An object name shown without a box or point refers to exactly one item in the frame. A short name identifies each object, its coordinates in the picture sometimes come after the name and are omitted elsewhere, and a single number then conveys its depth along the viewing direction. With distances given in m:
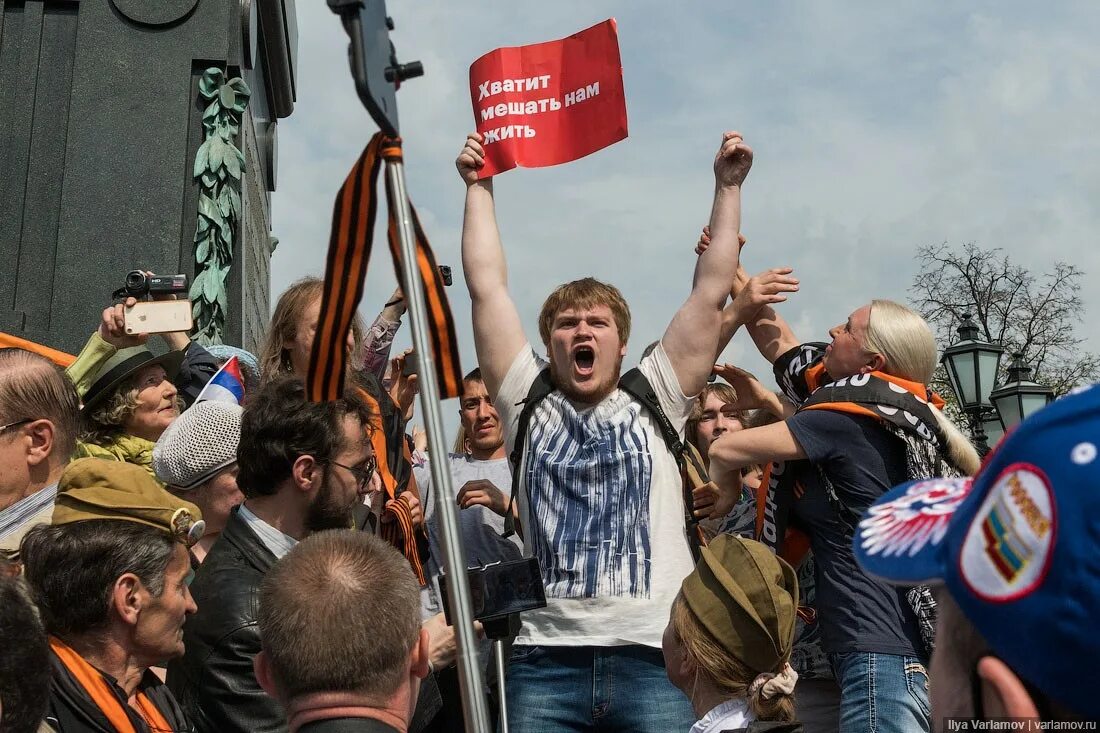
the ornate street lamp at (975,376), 11.53
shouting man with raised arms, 3.66
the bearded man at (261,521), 3.17
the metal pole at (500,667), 2.95
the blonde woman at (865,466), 3.76
